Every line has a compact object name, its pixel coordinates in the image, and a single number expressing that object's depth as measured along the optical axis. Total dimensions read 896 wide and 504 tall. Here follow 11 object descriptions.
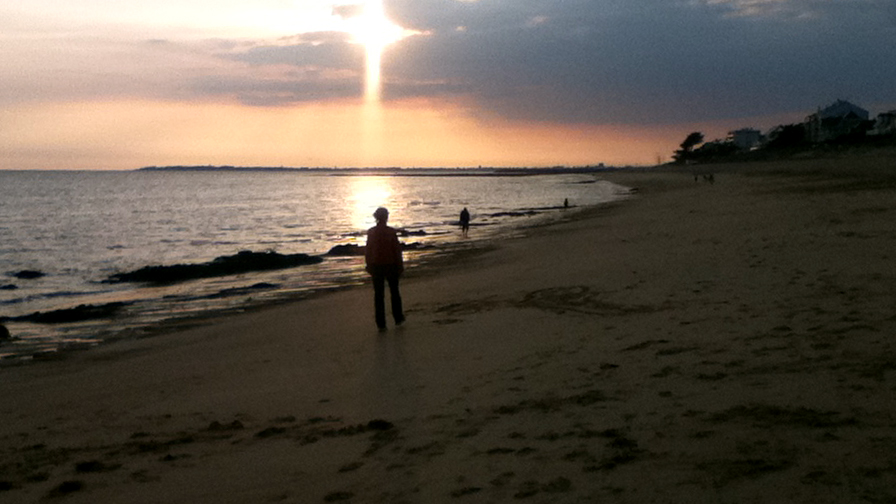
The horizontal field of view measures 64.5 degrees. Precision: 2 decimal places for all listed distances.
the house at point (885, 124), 106.44
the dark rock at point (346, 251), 28.32
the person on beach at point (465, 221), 35.47
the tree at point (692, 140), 198.25
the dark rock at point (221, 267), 22.31
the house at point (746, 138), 191.25
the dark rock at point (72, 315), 15.34
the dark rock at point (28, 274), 24.30
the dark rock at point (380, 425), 5.99
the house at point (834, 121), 126.19
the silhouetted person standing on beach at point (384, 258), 11.16
